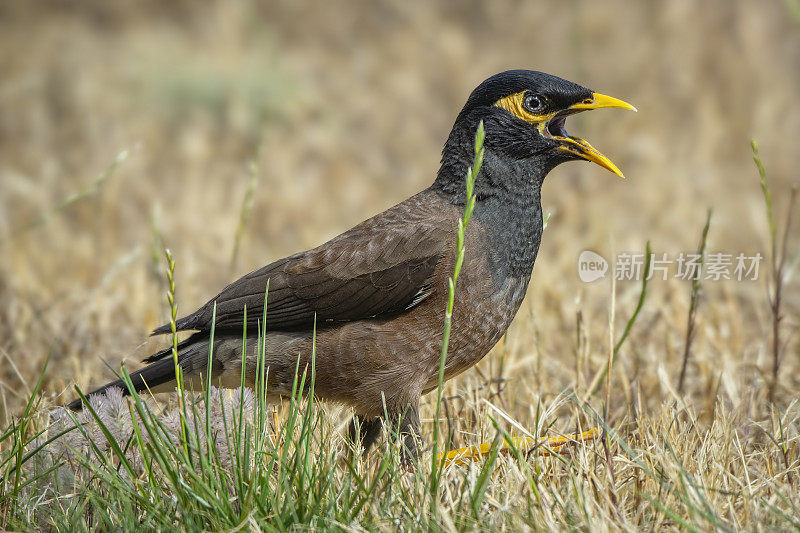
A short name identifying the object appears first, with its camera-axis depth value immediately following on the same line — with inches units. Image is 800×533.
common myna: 237.0
